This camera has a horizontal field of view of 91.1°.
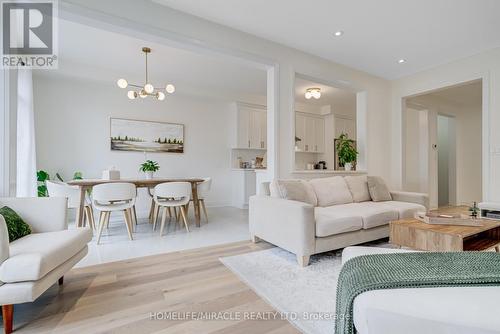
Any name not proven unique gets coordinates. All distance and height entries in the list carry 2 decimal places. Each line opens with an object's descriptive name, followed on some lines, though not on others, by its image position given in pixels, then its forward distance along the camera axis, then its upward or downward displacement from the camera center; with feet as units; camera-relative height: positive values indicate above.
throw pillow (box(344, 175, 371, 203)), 11.82 -1.08
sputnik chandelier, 11.78 +3.95
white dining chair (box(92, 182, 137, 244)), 10.33 -1.31
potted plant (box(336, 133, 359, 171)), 13.87 +0.78
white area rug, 5.22 -3.18
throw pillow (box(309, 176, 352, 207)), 10.77 -1.14
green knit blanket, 3.08 -1.45
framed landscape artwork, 15.57 +2.08
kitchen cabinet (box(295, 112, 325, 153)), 22.67 +3.18
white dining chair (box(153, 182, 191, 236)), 11.68 -1.30
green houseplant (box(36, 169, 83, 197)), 12.59 -0.77
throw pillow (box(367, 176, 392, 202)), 11.99 -1.20
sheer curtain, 10.53 +1.20
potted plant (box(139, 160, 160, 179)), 13.69 -0.10
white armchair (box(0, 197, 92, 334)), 4.62 -1.78
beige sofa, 7.85 -1.76
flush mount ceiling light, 17.78 +5.41
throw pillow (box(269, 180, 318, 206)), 9.54 -0.98
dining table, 10.66 -0.91
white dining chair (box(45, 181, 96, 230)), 10.75 -1.14
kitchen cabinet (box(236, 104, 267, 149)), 19.35 +3.21
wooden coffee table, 6.61 -2.05
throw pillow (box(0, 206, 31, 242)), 5.86 -1.41
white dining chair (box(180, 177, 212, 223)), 13.75 -1.16
